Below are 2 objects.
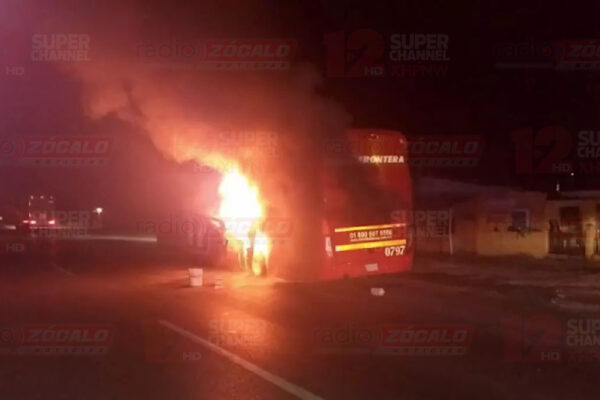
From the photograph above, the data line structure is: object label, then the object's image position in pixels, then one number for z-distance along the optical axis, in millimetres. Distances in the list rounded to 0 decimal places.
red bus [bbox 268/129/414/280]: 16719
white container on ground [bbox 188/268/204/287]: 18266
